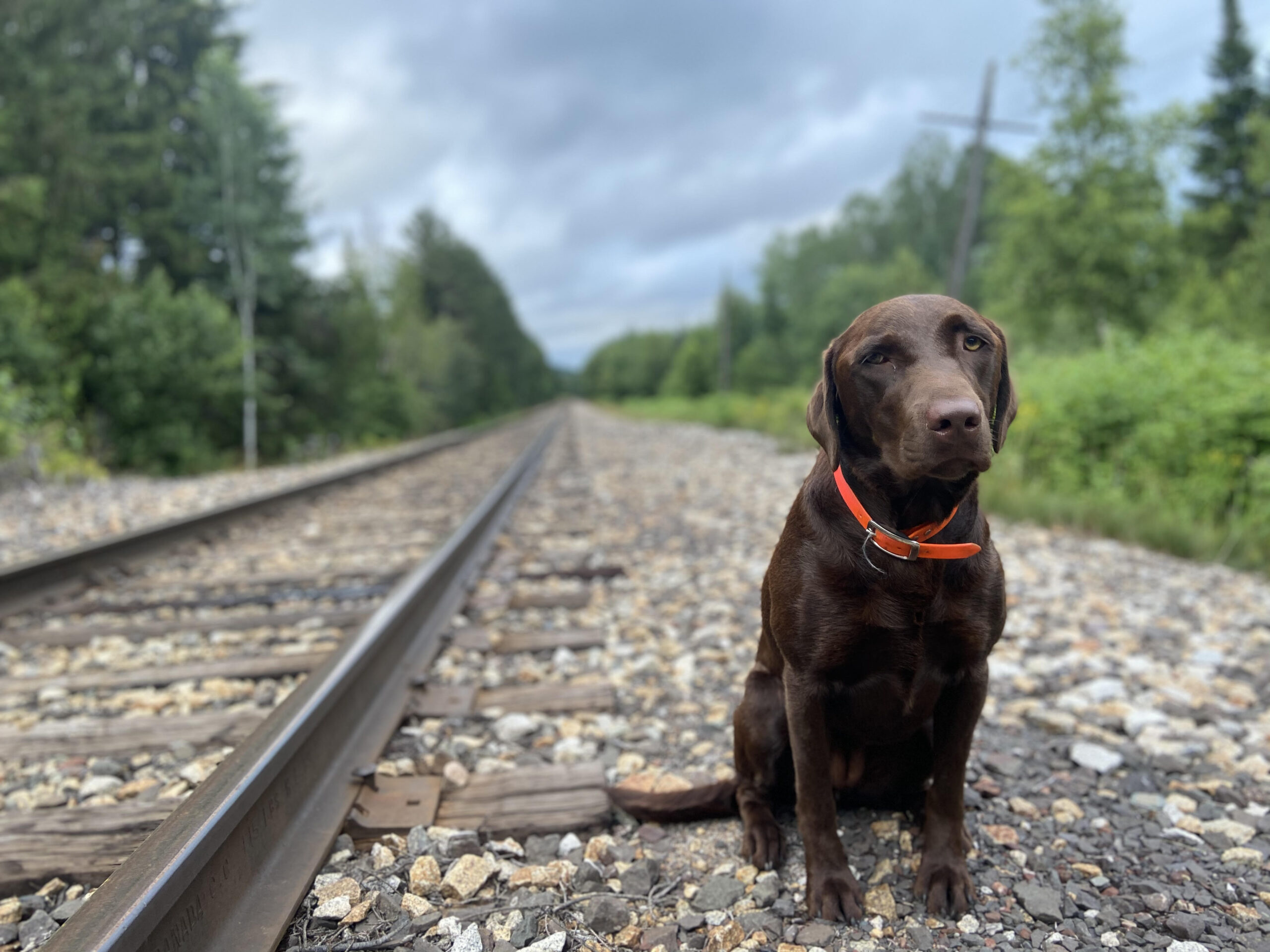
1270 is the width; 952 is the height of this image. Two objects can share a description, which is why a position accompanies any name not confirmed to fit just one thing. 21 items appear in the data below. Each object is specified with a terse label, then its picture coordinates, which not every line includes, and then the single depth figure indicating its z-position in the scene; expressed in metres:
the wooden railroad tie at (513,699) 3.01
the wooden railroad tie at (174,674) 3.20
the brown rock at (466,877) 1.93
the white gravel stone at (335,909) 1.78
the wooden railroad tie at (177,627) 3.80
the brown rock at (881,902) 1.88
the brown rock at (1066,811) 2.26
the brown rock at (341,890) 1.85
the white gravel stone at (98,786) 2.36
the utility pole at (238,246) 19.34
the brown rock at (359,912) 1.78
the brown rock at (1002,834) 2.14
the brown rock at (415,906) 1.84
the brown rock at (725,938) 1.78
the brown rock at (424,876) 1.94
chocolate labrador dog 1.67
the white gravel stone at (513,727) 2.86
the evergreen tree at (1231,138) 31.30
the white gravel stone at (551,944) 1.73
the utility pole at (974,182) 16.16
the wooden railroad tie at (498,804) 2.21
